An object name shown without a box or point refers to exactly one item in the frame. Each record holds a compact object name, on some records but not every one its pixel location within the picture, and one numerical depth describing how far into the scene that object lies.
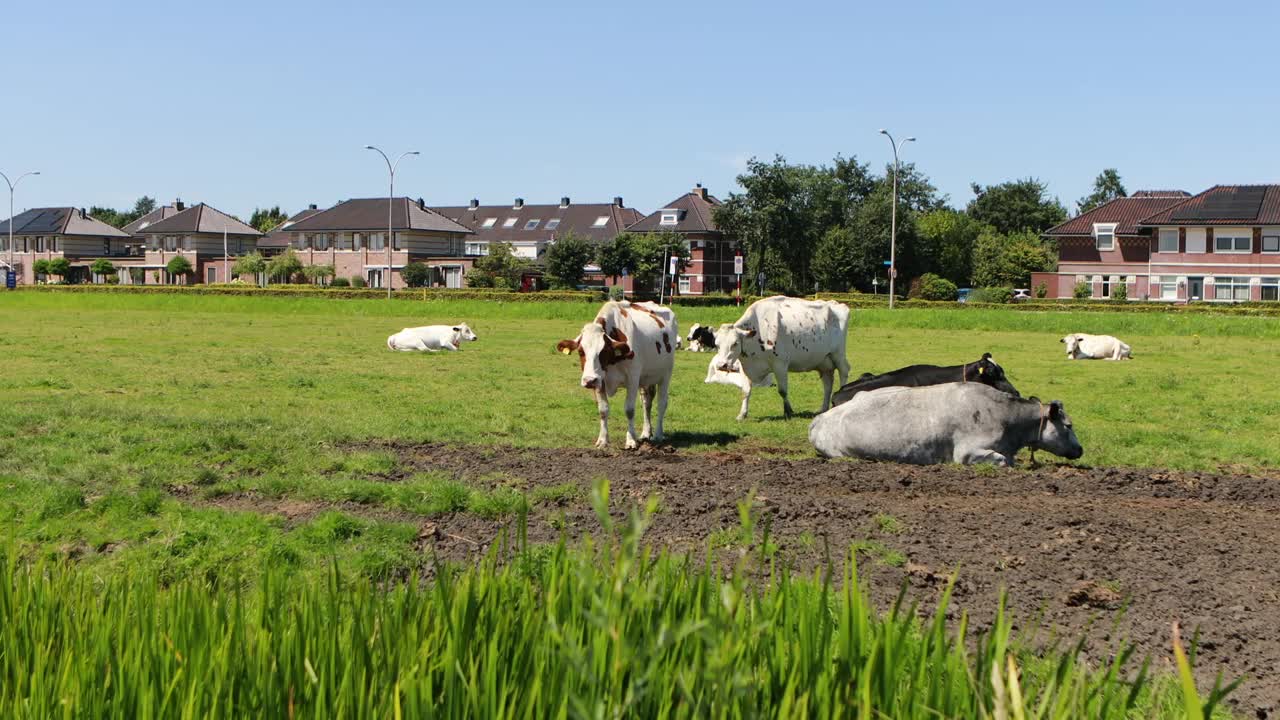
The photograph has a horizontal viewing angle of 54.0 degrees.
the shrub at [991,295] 83.62
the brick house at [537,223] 131.25
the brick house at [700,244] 120.50
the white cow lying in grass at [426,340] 32.66
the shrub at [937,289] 89.81
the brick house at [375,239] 120.50
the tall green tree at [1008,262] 107.69
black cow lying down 16.25
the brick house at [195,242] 134.88
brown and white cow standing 14.47
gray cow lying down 12.88
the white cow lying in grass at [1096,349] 32.12
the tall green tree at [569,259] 100.81
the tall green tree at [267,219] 178.38
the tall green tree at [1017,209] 140.75
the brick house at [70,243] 143.00
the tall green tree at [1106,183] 165.00
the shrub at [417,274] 111.06
